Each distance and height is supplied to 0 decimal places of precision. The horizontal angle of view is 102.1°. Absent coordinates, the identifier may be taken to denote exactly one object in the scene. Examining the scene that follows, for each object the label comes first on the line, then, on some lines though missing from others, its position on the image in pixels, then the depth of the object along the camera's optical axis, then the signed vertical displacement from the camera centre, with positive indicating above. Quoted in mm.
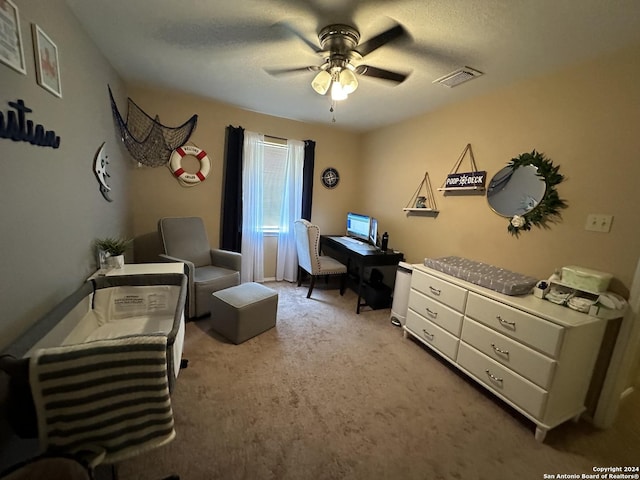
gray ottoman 2207 -1068
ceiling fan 1533 +882
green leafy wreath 1854 +88
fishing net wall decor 2611 +482
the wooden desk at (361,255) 2905 -643
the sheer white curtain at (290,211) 3623 -256
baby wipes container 1533 -379
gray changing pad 1783 -504
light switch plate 1615 -35
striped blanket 820 -724
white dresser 1462 -859
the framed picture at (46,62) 1207 +549
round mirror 1962 +160
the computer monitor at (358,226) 3441 -386
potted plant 1892 -530
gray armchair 2479 -790
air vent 1962 +1011
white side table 1821 -658
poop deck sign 2336 +249
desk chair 3041 -765
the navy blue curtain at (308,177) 3666 +240
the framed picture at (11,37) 1001 +532
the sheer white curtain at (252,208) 3333 -244
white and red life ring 2998 +246
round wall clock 3922 +280
